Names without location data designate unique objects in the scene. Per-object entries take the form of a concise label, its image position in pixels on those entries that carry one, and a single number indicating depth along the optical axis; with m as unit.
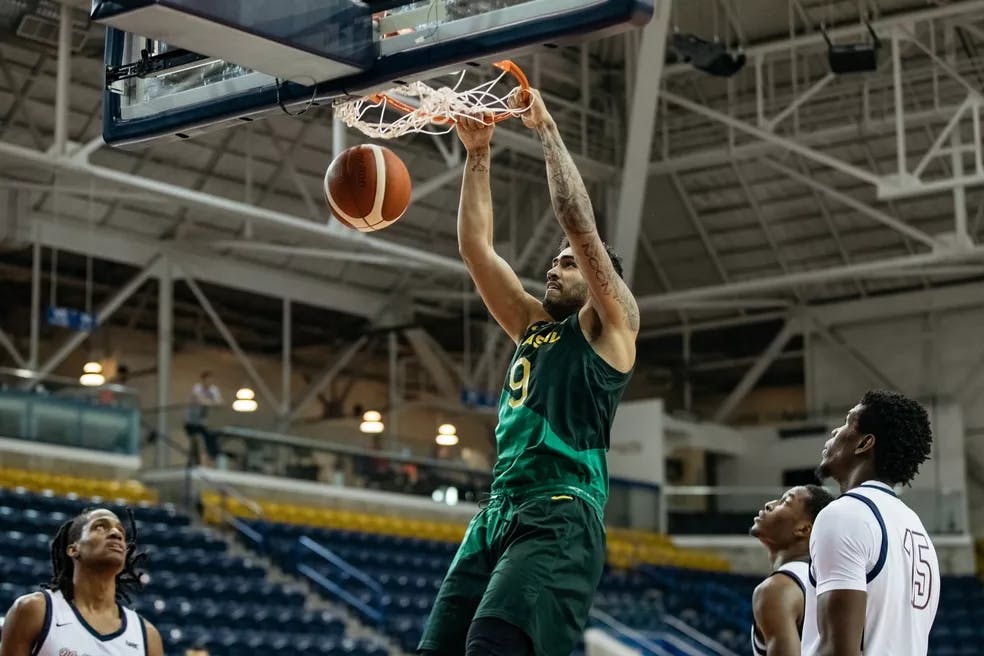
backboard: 4.59
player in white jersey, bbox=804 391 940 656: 4.08
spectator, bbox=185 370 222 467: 19.36
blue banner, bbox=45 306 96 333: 20.47
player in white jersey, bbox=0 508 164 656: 5.64
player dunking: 4.26
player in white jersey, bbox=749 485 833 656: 5.69
